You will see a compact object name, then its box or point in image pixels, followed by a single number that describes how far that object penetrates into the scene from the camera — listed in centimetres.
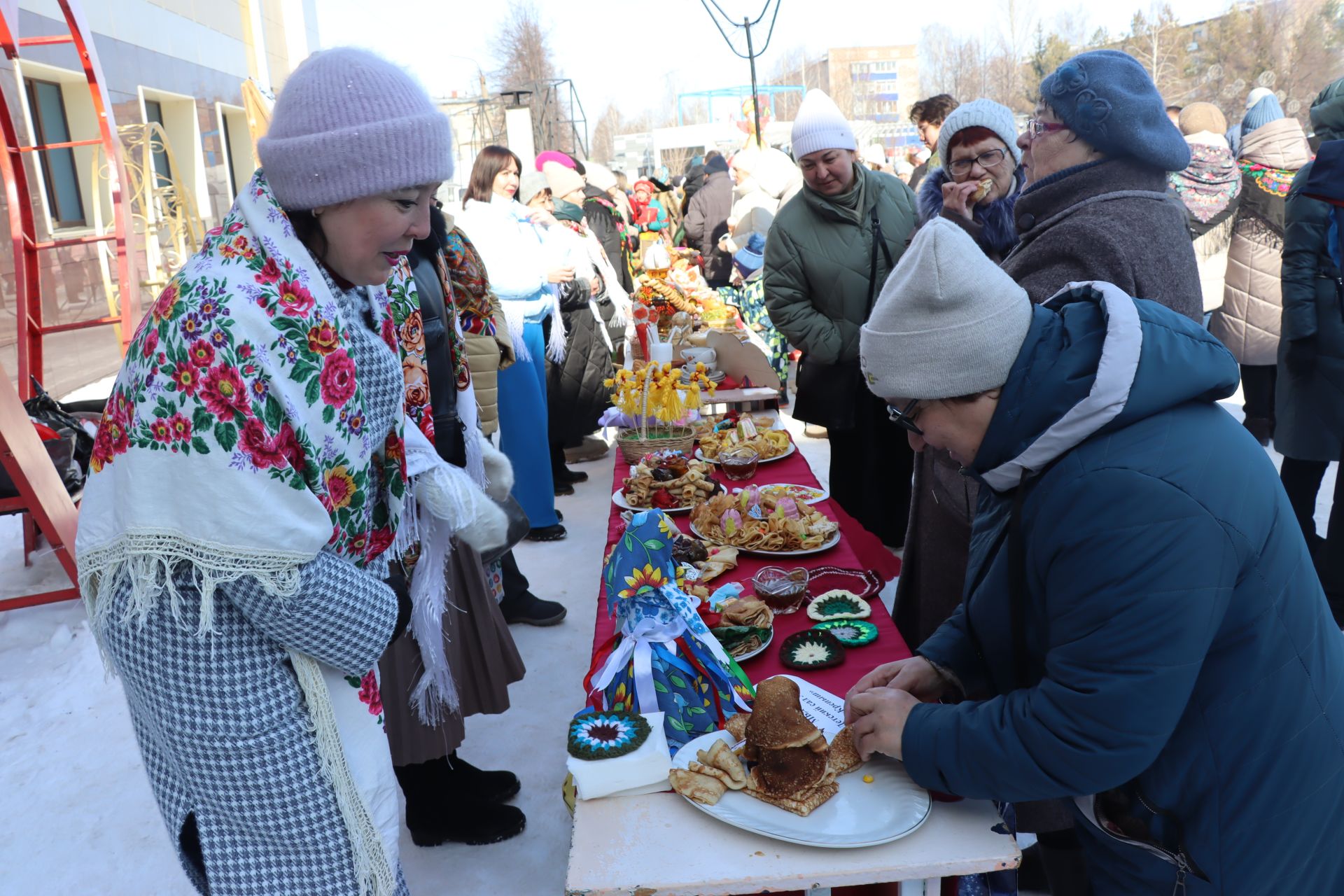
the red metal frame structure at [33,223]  464
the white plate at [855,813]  127
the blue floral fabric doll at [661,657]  159
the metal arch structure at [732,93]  3822
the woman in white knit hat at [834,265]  387
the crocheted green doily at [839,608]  201
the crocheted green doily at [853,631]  188
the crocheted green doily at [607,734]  143
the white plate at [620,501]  284
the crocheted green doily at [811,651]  179
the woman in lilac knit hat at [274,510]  124
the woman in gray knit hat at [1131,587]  108
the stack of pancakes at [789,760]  133
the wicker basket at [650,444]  338
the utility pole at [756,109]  1028
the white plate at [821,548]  237
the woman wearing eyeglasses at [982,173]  288
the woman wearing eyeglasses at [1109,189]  205
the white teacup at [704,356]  474
